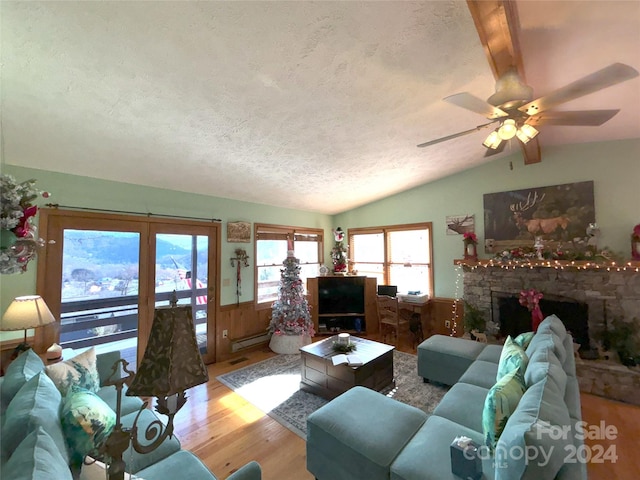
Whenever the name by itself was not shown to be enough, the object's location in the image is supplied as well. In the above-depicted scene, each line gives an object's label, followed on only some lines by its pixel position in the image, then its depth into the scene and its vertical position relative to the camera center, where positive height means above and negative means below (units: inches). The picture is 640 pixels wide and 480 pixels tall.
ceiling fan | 67.9 +40.0
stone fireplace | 125.8 -28.2
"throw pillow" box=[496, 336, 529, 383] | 74.0 -31.4
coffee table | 115.6 -52.6
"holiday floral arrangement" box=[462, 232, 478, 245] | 169.5 +7.1
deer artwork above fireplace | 145.5 +19.3
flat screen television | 211.9 -33.4
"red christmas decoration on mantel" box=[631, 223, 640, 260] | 126.2 +2.4
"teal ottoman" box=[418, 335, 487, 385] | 120.4 -48.5
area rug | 111.0 -64.4
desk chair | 175.5 -42.9
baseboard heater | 173.6 -58.8
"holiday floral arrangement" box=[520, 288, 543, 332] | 144.1 -29.0
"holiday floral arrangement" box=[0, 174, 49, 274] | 59.4 +6.4
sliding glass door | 115.5 -11.2
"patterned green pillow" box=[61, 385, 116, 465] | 52.6 -34.3
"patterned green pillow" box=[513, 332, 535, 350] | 98.0 -32.8
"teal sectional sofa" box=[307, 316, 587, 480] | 44.6 -45.8
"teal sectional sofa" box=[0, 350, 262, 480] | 36.5 -29.7
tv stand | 209.3 -48.2
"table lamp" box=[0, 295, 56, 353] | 88.3 -20.2
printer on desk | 182.9 -31.6
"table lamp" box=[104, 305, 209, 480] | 34.4 -15.3
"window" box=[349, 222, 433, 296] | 198.8 -3.6
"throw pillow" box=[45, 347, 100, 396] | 68.9 -31.7
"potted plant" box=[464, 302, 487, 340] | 165.5 -42.8
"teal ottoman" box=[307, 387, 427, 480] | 65.9 -47.4
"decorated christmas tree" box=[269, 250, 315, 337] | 179.0 -36.7
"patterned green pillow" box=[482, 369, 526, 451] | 57.4 -33.8
